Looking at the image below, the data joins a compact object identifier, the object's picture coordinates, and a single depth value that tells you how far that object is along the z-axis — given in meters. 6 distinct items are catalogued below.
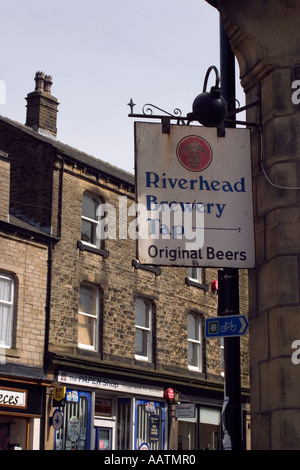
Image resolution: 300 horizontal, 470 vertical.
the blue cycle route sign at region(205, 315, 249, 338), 8.52
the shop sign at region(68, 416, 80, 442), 24.66
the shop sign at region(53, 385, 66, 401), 23.86
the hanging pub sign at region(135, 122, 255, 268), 8.86
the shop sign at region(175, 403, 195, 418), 27.34
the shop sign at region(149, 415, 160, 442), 27.59
